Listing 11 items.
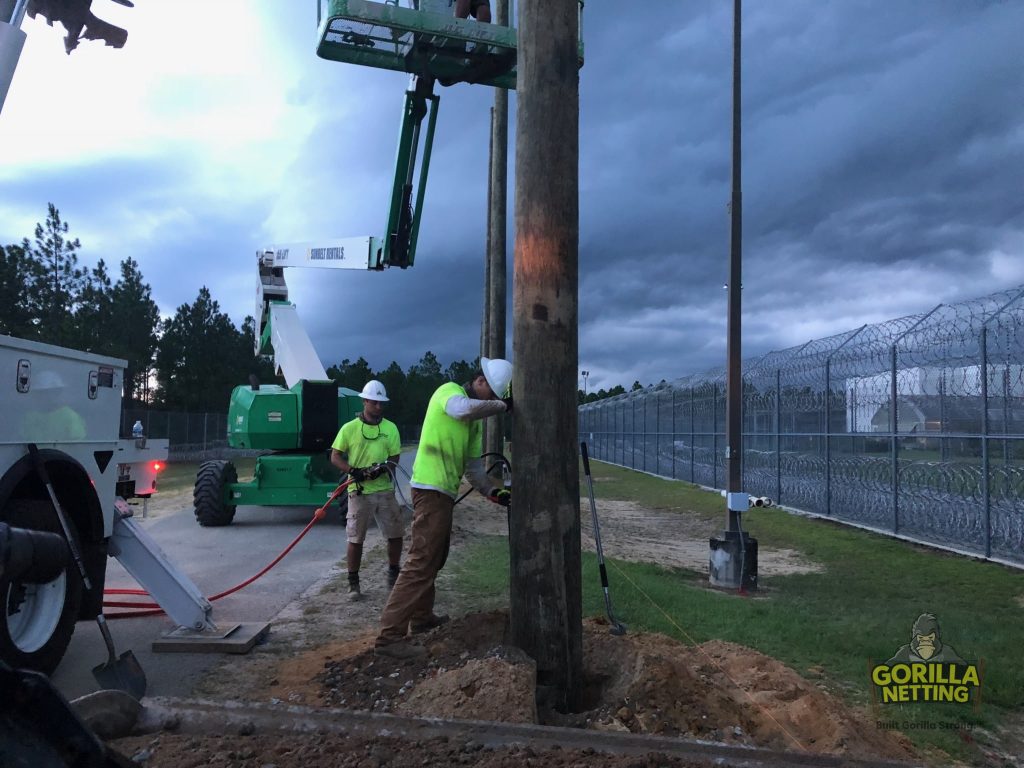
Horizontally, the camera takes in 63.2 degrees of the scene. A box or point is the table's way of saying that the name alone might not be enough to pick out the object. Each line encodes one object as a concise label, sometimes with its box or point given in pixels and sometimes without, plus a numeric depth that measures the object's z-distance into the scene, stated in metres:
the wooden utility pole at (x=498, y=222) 14.16
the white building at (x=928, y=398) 10.52
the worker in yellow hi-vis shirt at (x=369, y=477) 8.35
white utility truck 4.95
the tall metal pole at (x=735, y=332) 8.90
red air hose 7.31
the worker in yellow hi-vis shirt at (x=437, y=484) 5.68
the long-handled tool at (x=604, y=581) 6.24
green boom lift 9.09
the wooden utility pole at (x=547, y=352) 4.53
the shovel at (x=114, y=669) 4.80
